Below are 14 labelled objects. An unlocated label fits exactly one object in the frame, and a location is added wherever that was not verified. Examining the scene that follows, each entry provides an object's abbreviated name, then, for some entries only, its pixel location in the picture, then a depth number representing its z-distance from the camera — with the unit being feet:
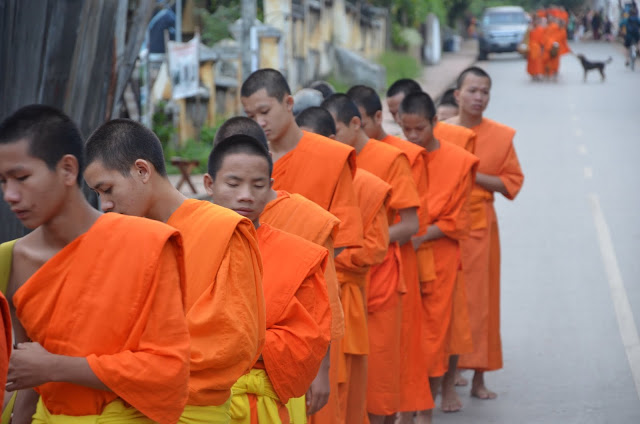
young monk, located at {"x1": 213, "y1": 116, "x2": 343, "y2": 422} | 22.20
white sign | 72.64
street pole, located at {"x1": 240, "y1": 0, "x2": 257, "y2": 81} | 60.31
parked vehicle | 197.04
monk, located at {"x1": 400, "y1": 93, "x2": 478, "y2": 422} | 34.70
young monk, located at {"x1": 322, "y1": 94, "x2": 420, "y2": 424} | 30.51
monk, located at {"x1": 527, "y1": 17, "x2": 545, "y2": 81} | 159.32
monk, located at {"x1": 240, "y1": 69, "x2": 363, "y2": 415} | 26.74
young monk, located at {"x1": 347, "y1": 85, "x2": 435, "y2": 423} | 32.98
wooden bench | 61.63
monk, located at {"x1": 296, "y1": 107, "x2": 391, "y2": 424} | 27.44
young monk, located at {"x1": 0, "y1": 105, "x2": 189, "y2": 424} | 14.42
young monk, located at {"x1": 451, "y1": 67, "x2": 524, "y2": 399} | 37.81
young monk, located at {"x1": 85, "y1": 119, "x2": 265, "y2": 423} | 16.81
